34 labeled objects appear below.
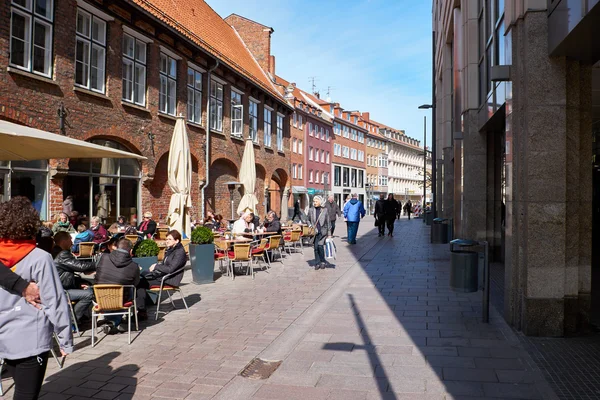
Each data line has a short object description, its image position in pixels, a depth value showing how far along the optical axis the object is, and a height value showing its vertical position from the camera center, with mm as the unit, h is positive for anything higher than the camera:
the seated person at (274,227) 14336 -489
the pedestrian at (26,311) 3100 -640
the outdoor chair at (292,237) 15286 -808
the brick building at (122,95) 12641 +3600
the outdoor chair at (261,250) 11904 -956
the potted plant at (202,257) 10383 -984
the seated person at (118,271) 6441 -793
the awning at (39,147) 6047 +784
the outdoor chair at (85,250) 10805 -906
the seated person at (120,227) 14019 -550
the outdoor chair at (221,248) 11484 -892
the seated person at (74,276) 6598 -895
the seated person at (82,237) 11430 -676
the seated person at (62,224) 12255 -415
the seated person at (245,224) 13594 -405
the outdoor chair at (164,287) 7465 -1155
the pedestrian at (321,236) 12367 -622
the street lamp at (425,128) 41112 +7125
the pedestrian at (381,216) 22344 -226
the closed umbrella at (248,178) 17189 +1078
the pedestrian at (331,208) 17109 +70
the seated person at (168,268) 7605 -896
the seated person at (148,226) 14617 -533
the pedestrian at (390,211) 22375 -5
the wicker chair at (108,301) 6043 -1111
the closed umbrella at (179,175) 12570 +803
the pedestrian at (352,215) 18172 -168
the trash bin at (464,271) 6938 -802
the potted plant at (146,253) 8594 -770
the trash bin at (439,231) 17078 -653
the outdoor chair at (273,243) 12711 -826
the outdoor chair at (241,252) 10961 -917
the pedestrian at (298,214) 21578 -210
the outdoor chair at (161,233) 16375 -801
